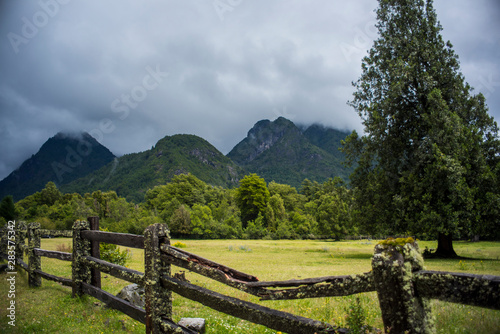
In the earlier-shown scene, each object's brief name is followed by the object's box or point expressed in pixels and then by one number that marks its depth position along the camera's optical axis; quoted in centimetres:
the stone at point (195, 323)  533
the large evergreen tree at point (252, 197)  8075
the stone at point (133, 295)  675
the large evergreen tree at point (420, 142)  1986
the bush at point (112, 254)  1300
